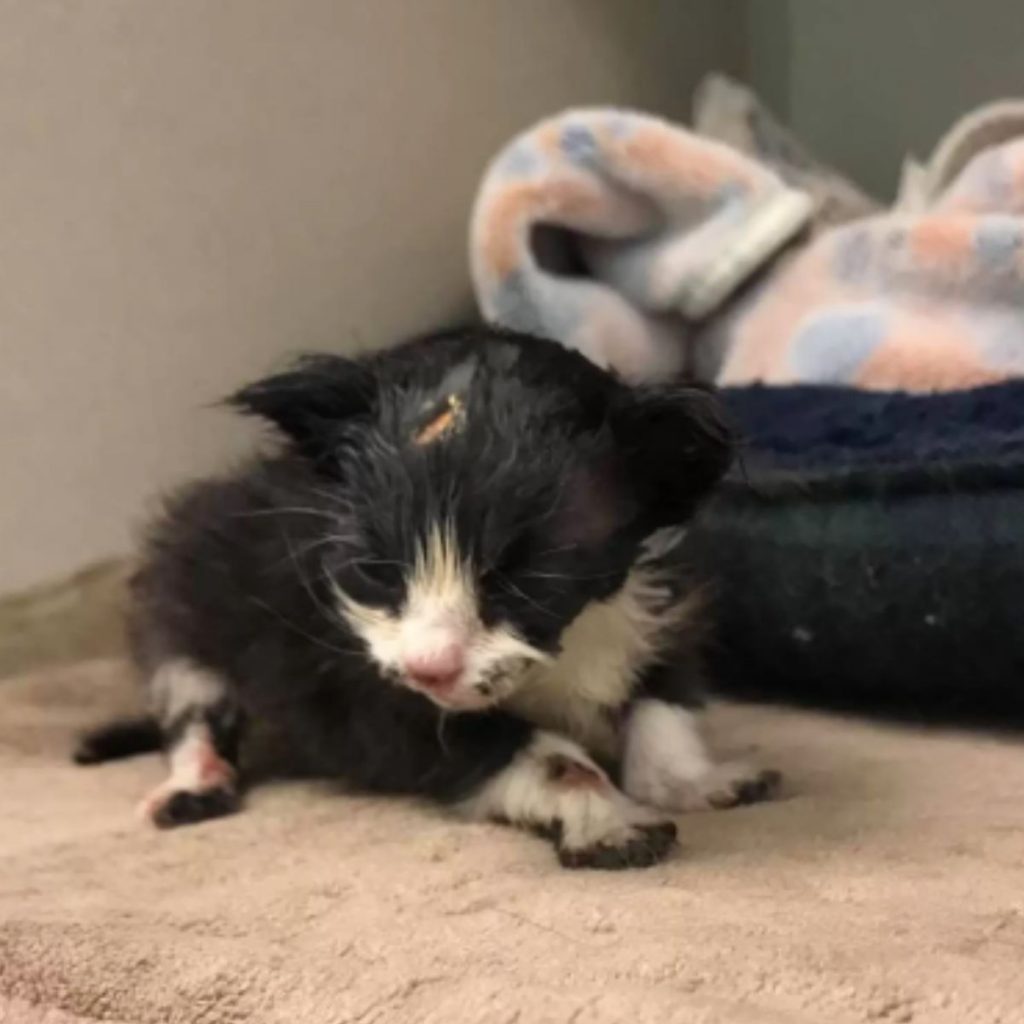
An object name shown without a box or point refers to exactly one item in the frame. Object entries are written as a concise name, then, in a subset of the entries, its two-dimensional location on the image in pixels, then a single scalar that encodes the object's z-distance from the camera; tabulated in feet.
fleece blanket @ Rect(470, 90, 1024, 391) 1.25
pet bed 0.96
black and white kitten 0.75
